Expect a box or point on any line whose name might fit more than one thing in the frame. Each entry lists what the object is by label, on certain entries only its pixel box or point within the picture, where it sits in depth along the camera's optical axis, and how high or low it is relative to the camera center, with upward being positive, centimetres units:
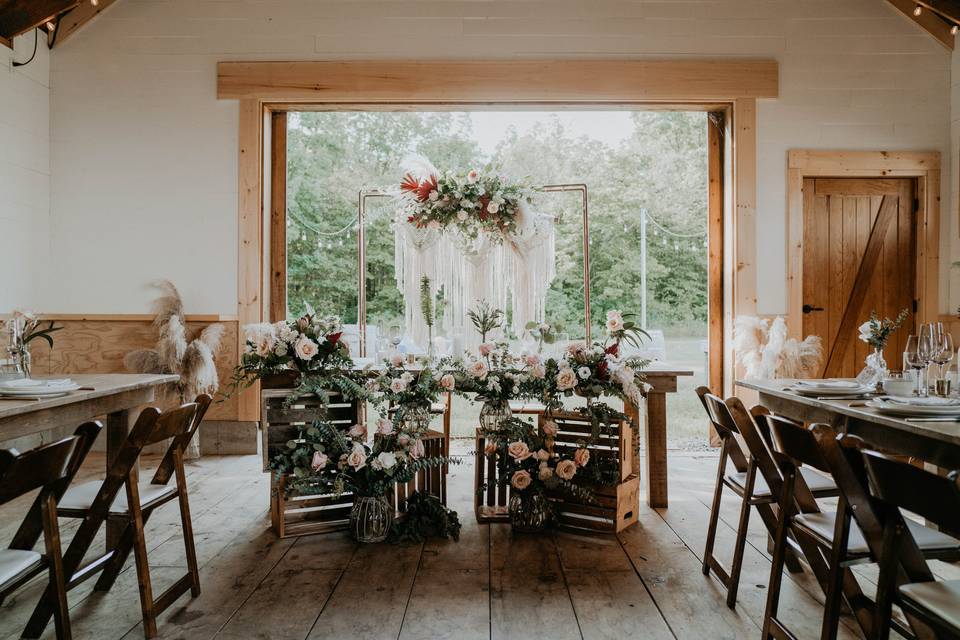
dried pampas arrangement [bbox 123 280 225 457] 432 -25
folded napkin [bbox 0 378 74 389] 230 -21
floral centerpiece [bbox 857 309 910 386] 254 -9
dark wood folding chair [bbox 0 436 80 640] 147 -44
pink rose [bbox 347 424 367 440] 289 -47
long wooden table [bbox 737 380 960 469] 171 -30
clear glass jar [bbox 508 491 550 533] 292 -82
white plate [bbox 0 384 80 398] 221 -23
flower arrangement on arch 424 +78
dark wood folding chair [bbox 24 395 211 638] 195 -57
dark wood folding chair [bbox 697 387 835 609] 216 -56
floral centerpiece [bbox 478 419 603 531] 289 -64
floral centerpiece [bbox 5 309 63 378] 243 -6
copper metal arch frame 470 +54
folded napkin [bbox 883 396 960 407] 204 -24
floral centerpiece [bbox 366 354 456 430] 286 -28
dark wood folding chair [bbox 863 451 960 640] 126 -49
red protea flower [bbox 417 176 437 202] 426 +86
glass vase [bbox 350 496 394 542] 287 -84
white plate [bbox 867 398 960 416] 194 -25
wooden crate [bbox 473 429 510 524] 309 -78
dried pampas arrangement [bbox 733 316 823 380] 440 -20
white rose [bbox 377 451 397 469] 279 -57
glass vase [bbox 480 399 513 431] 296 -40
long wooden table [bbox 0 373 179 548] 206 -29
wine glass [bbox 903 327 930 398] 226 -11
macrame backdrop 449 +37
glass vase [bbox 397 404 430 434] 288 -41
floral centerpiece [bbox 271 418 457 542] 285 -61
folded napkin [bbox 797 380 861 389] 249 -23
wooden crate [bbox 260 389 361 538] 295 -55
